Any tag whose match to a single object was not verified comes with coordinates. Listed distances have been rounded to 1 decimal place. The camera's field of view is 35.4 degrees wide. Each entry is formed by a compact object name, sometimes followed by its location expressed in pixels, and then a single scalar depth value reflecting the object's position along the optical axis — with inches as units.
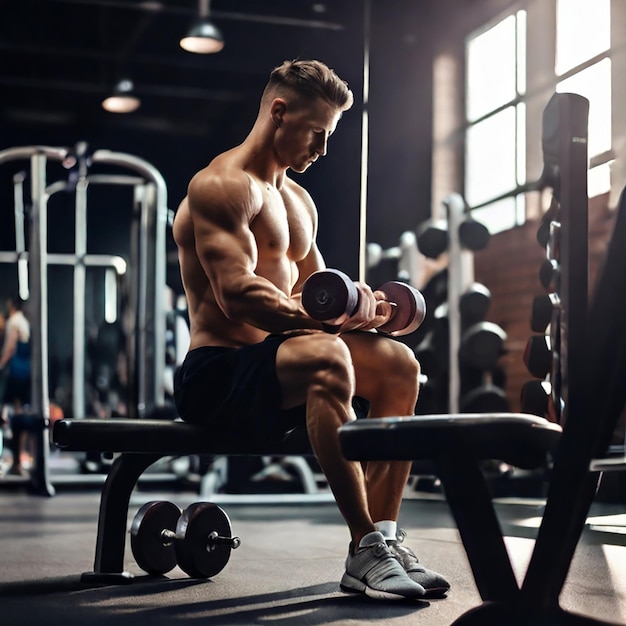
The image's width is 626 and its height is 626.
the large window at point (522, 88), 245.1
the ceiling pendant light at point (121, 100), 359.6
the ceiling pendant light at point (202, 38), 259.1
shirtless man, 75.1
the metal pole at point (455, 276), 214.4
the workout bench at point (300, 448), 52.4
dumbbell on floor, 87.1
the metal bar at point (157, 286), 207.8
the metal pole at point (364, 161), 114.3
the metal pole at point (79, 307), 223.6
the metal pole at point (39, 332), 196.4
